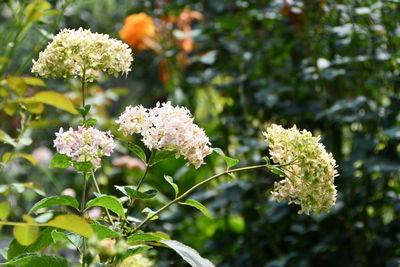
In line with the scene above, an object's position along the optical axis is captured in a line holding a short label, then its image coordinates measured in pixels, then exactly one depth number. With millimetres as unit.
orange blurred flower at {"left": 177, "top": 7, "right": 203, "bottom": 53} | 5546
